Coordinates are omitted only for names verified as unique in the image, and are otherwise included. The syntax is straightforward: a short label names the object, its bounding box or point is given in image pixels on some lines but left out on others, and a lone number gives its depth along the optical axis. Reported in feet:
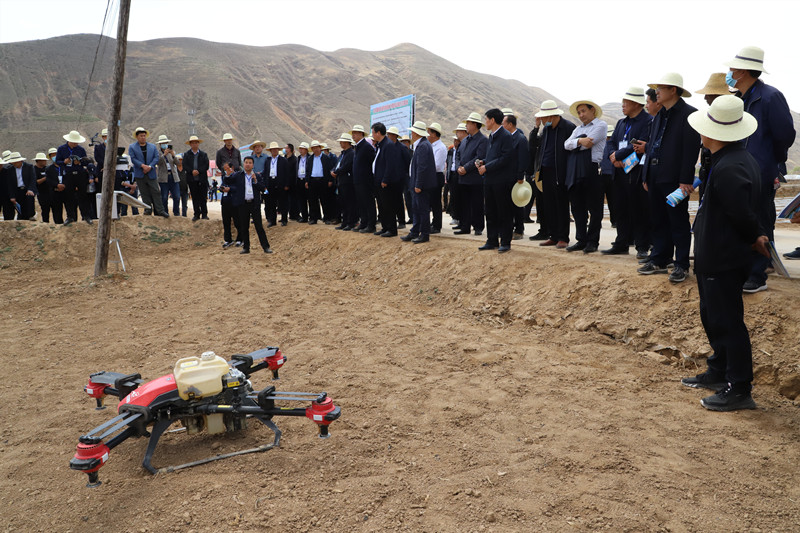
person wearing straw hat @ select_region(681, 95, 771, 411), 12.30
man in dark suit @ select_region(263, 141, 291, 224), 45.57
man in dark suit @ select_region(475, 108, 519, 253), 25.85
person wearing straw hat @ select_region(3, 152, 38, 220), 43.60
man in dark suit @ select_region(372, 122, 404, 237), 32.76
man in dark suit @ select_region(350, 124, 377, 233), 36.06
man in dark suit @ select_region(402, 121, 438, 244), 30.27
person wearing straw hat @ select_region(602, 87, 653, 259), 21.29
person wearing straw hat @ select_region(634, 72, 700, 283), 17.75
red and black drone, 11.21
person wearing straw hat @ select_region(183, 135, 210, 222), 46.03
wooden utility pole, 30.04
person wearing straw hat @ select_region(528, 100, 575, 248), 25.21
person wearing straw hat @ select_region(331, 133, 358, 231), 39.11
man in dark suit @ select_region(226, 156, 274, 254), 38.11
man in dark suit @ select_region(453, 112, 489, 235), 29.19
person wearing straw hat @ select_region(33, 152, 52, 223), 43.11
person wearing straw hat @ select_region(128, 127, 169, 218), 42.83
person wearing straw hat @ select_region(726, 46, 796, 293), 15.65
